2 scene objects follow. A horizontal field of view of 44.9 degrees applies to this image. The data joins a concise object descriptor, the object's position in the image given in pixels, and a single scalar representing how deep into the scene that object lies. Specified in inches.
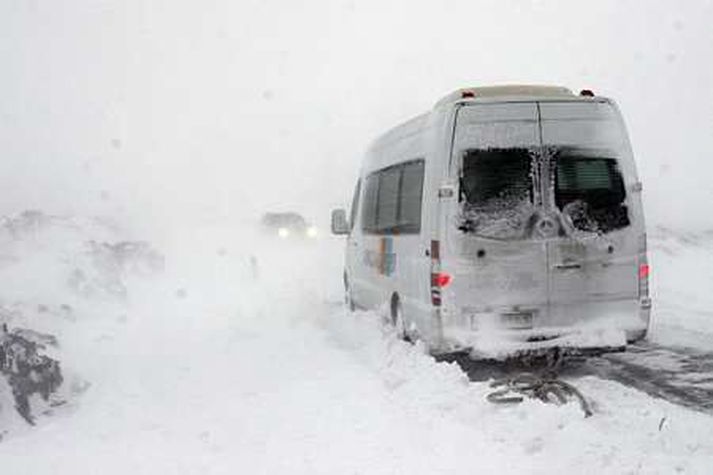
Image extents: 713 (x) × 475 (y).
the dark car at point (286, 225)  1343.5
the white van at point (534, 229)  335.3
